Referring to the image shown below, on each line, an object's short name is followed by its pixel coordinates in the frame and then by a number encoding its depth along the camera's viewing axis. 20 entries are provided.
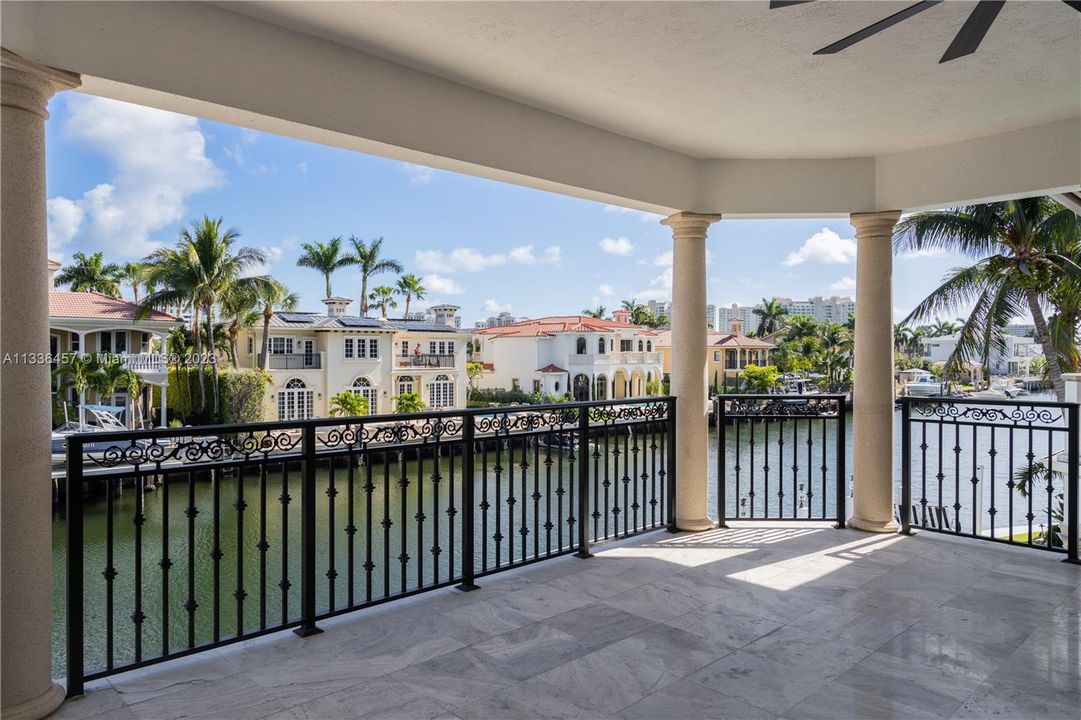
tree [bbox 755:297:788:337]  58.72
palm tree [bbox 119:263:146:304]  33.12
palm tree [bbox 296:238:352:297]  38.00
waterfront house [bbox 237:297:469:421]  26.89
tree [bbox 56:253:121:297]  34.00
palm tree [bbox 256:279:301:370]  26.45
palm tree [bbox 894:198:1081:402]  10.14
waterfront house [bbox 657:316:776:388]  40.88
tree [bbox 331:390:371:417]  25.08
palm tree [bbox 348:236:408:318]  40.06
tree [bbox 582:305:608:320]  59.78
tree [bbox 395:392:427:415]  27.62
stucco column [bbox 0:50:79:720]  2.16
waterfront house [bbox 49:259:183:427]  21.44
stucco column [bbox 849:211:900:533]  4.70
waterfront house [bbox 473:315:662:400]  33.69
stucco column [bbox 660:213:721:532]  4.76
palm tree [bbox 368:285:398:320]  41.00
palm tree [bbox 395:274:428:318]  42.66
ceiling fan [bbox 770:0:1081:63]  1.82
